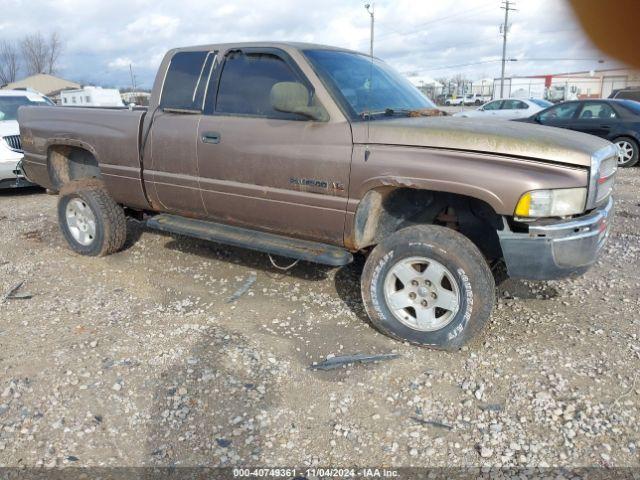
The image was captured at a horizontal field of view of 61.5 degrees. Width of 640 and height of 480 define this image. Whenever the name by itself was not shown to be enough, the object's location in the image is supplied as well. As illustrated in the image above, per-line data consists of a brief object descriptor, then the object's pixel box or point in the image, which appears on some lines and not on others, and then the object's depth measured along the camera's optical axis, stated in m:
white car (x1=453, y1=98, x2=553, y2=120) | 17.91
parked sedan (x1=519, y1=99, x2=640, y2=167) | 10.92
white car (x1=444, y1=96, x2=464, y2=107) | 49.25
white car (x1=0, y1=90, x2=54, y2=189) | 8.24
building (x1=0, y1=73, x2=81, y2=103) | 63.66
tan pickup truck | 3.17
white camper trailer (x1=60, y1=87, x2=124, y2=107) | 29.06
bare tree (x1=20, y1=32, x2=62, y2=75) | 70.19
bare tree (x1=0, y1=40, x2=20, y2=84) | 67.07
